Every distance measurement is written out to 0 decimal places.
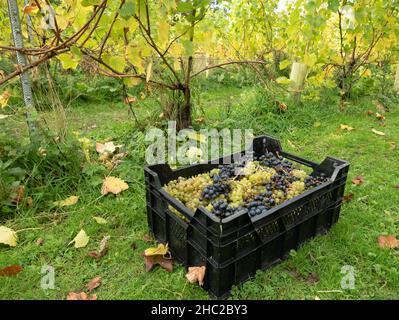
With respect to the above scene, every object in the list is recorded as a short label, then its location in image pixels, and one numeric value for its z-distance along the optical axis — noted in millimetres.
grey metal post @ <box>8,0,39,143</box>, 2347
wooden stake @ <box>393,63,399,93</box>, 4930
